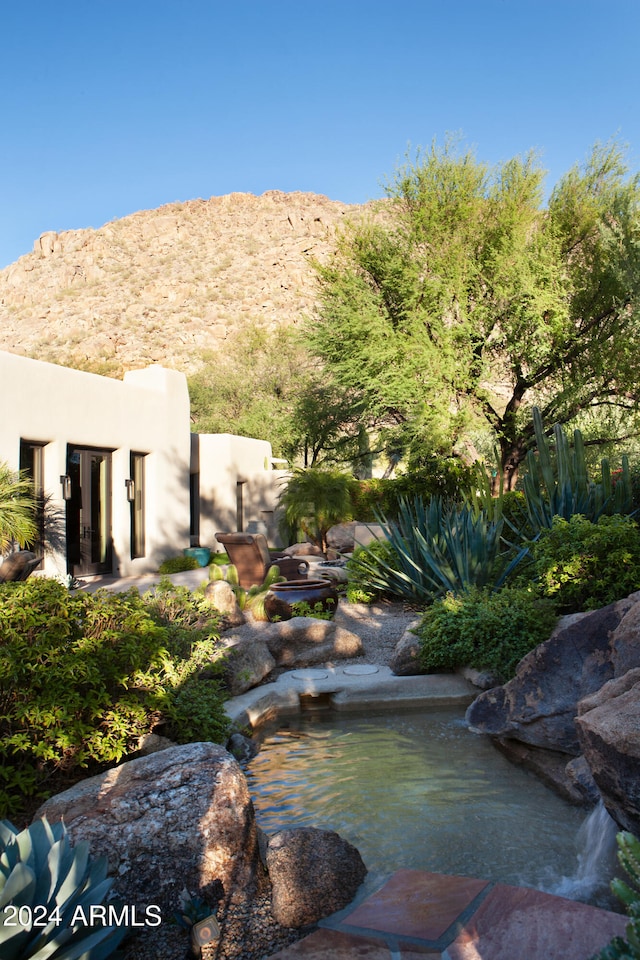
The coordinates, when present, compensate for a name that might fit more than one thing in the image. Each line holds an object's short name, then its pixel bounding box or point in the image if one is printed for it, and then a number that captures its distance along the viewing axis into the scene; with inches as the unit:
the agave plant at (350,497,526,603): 347.6
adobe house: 479.8
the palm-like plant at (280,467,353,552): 764.6
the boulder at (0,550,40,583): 373.1
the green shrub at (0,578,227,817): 144.1
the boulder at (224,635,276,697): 245.3
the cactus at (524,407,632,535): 390.6
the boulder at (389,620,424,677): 266.8
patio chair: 469.7
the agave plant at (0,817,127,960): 81.6
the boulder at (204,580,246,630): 328.5
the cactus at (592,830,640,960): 65.5
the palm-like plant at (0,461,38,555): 398.6
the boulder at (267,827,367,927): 114.3
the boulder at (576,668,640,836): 111.4
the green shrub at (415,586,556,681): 250.8
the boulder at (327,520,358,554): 717.1
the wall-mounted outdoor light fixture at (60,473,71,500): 498.9
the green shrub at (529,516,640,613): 275.1
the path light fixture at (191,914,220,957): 101.3
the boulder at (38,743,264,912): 114.9
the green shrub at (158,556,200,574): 593.6
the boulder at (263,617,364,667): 293.1
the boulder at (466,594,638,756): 192.4
